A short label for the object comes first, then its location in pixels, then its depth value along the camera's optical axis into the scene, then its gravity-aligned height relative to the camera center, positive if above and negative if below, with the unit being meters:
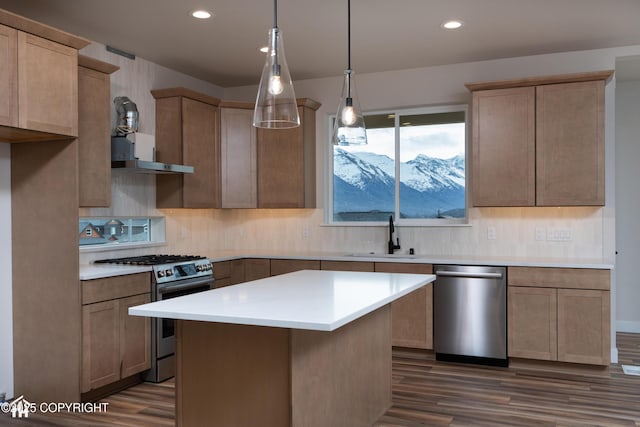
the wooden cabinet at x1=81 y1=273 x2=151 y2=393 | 3.61 -0.79
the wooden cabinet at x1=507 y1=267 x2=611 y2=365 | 4.21 -0.78
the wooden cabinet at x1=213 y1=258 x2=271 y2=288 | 5.09 -0.53
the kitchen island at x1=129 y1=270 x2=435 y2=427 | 2.29 -0.63
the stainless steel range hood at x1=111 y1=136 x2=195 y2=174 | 4.23 +0.40
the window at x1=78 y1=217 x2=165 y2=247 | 4.36 -0.15
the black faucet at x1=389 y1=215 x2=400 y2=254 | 5.30 -0.26
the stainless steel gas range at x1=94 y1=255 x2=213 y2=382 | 4.11 -0.55
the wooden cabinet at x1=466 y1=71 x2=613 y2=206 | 4.43 +0.56
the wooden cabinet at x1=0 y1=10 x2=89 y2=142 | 3.14 +0.76
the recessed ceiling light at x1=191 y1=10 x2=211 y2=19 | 3.78 +1.32
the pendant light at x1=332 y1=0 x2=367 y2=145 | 2.93 +0.47
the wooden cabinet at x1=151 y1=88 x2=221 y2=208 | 4.98 +0.61
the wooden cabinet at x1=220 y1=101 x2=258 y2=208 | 5.44 +0.54
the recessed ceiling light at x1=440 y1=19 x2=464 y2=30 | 4.01 +1.33
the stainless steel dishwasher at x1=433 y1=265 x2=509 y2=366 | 4.45 -0.81
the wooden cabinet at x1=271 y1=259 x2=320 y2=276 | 5.10 -0.48
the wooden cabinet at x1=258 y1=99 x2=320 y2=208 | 5.50 +0.46
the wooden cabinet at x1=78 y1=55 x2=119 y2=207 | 3.77 +0.55
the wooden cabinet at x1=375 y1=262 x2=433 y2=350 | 4.70 -0.85
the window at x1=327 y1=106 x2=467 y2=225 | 5.33 +0.39
